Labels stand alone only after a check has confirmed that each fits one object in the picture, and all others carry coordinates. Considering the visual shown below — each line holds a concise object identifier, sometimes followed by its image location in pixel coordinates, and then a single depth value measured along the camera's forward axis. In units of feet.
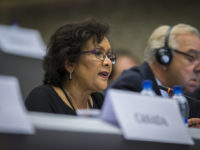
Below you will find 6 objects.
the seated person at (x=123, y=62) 15.22
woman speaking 12.08
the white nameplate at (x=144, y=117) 9.90
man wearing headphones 13.34
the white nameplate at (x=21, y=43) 13.25
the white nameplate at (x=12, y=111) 7.90
